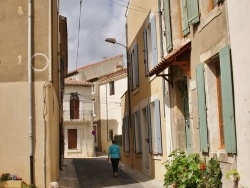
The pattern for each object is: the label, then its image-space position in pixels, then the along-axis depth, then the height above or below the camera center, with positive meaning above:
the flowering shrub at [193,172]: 8.15 -0.69
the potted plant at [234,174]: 7.15 -0.62
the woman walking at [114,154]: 15.27 -0.53
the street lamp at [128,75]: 19.95 +2.93
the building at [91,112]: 41.22 +2.73
